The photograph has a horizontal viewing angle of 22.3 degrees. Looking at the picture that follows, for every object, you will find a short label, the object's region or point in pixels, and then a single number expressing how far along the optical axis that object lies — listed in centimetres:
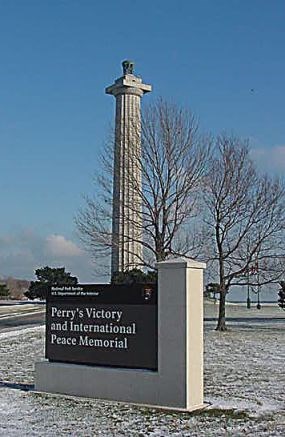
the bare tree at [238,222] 2719
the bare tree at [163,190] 2919
